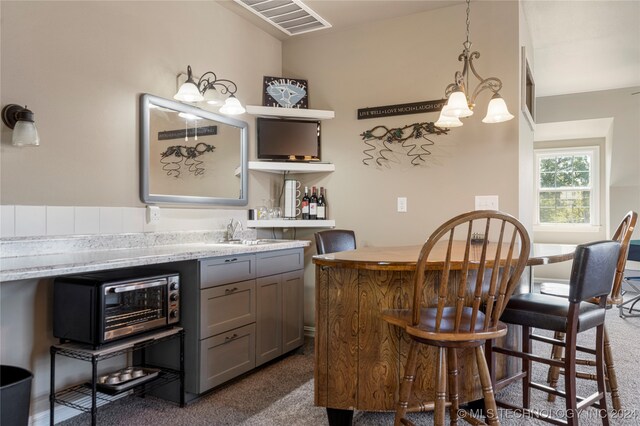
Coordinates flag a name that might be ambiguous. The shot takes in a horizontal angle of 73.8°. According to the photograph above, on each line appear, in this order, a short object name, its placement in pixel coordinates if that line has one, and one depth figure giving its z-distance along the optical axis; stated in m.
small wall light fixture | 1.99
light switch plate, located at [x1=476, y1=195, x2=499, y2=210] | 3.25
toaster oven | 2.02
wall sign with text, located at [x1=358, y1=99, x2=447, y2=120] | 3.46
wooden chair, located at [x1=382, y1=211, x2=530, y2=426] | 1.55
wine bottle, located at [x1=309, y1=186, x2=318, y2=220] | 3.84
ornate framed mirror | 2.77
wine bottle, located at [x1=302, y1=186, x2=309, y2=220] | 3.85
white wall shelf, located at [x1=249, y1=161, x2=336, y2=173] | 3.64
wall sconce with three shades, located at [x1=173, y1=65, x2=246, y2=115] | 2.79
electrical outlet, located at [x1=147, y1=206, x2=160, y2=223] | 2.75
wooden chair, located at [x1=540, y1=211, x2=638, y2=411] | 2.30
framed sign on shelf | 3.82
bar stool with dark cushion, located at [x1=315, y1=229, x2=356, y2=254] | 2.93
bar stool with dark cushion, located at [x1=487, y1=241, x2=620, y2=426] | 1.75
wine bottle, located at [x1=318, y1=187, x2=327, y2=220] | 3.85
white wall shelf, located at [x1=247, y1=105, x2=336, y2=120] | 3.64
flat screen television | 3.74
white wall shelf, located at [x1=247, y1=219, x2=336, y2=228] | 3.61
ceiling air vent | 3.16
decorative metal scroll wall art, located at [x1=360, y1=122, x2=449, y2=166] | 3.50
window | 6.67
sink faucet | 3.30
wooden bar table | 1.99
